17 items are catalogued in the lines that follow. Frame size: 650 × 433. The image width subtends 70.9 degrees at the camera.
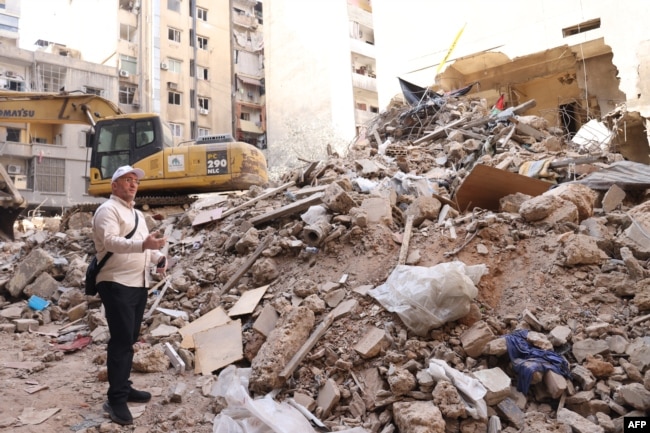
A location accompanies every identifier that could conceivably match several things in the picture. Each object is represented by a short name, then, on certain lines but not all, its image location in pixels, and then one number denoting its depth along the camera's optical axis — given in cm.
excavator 948
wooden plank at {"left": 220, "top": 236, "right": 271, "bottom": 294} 514
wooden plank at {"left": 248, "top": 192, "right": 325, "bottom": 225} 588
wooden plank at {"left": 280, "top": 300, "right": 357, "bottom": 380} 344
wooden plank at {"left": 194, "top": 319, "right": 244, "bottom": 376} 393
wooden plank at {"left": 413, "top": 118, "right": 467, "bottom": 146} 1001
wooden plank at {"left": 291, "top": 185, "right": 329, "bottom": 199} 660
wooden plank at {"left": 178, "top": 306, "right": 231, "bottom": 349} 434
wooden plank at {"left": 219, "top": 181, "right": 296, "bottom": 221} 709
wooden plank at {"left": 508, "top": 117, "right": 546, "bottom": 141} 902
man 305
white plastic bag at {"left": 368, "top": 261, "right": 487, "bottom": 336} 338
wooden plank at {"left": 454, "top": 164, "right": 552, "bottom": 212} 532
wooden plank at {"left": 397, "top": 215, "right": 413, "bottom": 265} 437
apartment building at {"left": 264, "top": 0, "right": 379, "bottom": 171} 2625
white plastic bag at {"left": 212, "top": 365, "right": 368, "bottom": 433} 277
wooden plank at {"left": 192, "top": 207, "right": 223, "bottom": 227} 709
